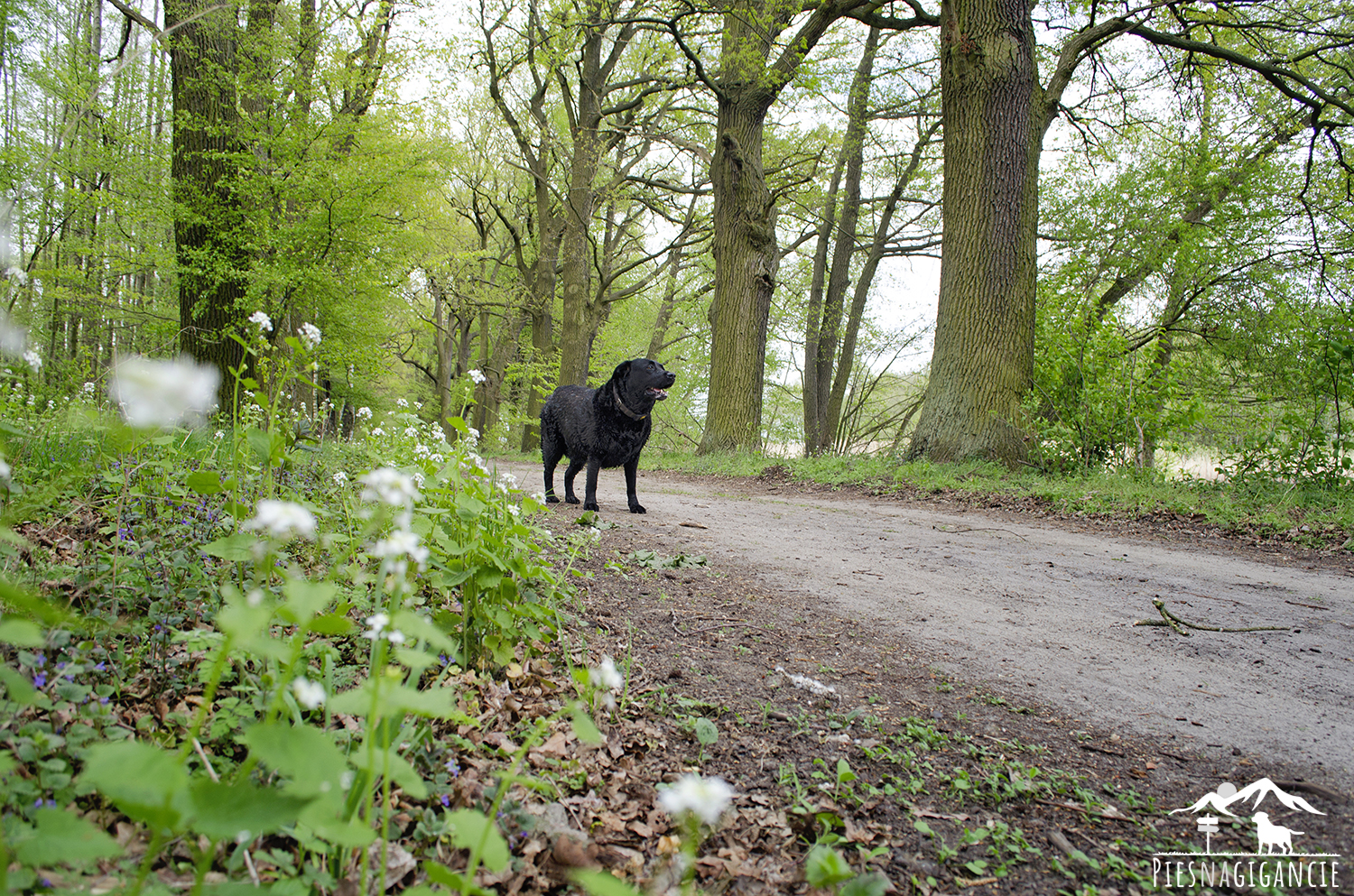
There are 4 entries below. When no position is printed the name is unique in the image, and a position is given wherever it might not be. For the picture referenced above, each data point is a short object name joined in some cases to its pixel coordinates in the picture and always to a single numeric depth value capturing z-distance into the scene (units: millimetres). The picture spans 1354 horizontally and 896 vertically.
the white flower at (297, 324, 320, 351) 2017
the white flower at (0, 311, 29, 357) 2947
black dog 5621
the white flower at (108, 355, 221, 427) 1313
